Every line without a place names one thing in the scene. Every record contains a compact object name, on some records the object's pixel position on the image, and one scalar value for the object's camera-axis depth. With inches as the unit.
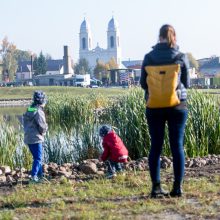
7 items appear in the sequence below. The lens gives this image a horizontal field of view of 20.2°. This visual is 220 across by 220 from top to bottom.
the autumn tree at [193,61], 4099.4
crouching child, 331.0
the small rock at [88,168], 340.8
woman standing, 243.8
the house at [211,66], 5187.5
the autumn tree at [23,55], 5409.9
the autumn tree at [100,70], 3934.5
